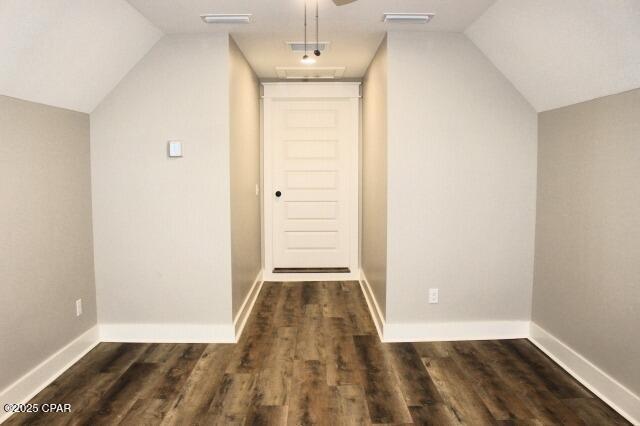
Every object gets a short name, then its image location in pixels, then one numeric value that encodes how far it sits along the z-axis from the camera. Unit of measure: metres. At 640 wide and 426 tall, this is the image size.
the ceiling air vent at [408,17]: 2.98
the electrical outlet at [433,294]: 3.44
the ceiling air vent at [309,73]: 4.55
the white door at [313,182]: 5.20
